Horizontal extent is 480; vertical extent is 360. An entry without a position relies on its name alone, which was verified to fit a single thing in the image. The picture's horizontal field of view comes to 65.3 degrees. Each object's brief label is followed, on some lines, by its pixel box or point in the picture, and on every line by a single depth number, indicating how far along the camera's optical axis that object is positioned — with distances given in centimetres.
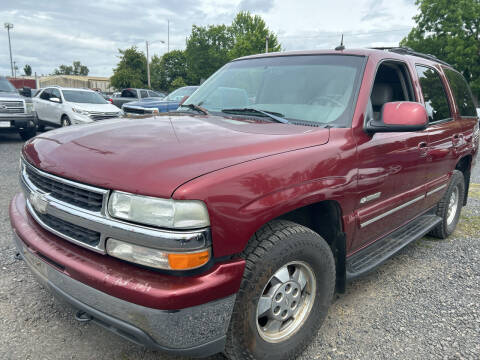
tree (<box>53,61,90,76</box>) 10200
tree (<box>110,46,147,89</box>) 4159
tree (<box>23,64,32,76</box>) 9762
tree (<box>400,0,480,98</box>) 2948
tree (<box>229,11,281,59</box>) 4444
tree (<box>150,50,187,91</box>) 6225
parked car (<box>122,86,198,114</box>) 980
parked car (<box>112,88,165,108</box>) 2114
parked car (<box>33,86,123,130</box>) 1115
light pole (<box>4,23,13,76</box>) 7306
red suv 158
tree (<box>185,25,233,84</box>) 5869
